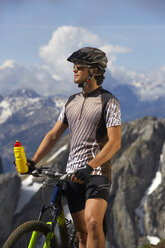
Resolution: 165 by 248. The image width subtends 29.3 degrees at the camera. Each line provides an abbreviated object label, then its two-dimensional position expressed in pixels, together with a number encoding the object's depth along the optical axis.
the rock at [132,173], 153.00
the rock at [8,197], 127.94
